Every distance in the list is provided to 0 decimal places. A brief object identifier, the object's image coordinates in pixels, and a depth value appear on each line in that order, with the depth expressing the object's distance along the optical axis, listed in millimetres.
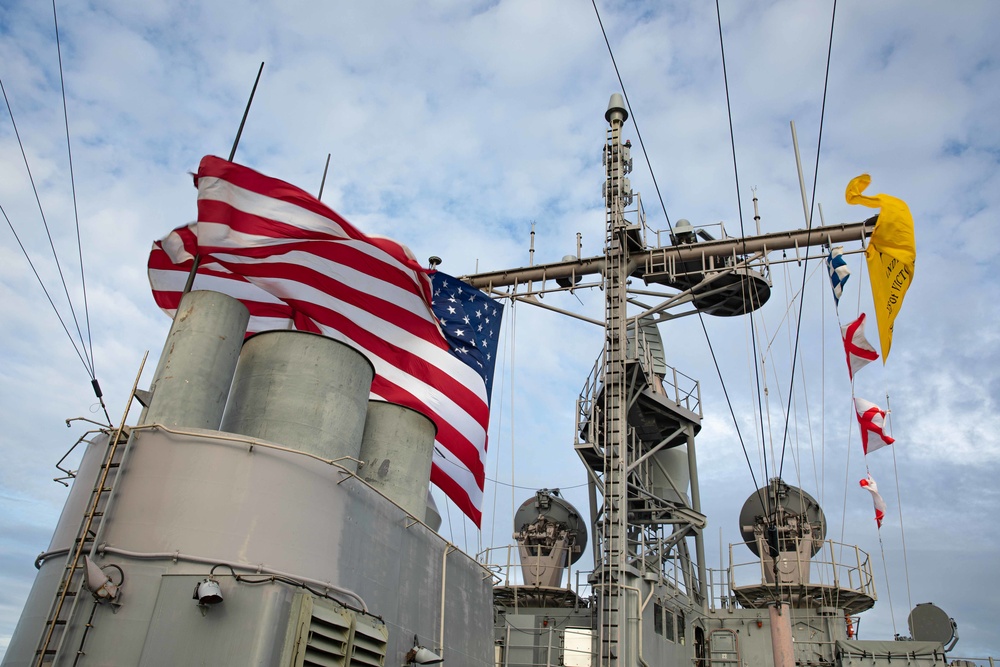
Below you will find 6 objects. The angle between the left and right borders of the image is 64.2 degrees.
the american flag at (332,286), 8586
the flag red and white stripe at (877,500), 15057
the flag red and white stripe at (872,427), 13867
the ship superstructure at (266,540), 5324
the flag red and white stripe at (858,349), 12820
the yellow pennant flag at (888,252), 12484
